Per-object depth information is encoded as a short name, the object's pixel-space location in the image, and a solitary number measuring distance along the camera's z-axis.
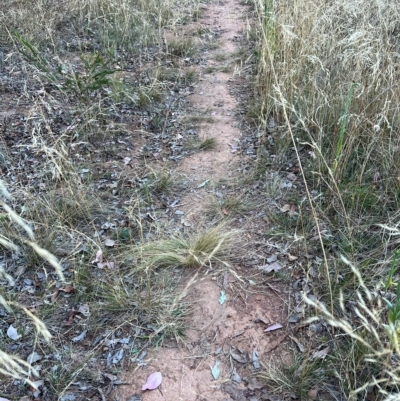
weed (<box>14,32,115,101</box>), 3.82
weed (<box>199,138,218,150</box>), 3.81
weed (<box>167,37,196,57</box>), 5.42
